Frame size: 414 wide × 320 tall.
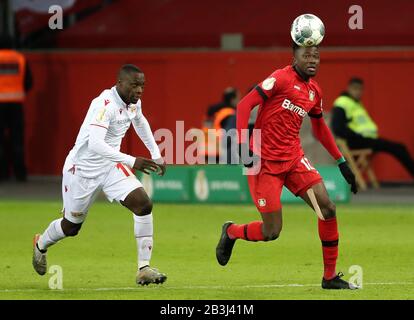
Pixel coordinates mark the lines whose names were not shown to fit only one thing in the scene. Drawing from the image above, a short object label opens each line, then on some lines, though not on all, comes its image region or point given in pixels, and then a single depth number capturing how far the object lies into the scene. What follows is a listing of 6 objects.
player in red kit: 11.74
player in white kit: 11.76
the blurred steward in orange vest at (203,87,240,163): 21.64
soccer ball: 11.72
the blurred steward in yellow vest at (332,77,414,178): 23.86
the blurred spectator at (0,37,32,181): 24.80
